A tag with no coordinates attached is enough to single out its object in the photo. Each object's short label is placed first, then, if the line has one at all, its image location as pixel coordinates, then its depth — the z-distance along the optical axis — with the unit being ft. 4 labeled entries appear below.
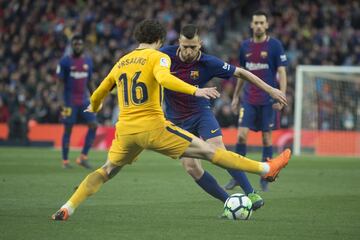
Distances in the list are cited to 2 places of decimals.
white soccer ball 58.44
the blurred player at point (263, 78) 82.58
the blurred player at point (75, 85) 110.83
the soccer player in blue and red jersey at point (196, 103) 60.95
